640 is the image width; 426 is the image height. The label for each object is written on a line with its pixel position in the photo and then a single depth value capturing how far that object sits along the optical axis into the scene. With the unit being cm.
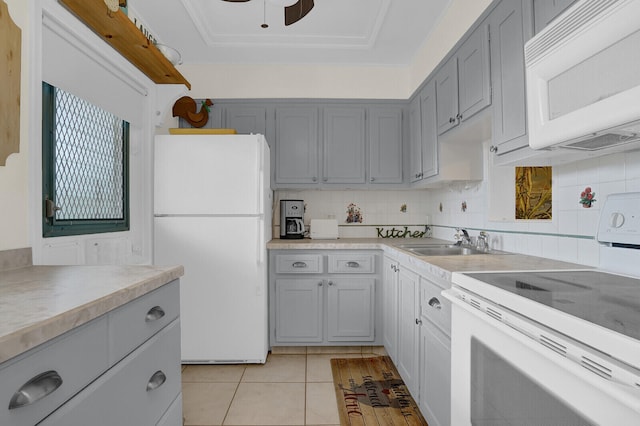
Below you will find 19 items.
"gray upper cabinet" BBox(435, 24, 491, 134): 182
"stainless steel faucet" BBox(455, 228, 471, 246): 245
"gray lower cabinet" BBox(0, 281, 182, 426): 64
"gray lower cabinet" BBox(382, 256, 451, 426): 158
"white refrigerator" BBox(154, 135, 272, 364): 262
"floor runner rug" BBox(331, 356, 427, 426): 200
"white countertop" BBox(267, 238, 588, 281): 148
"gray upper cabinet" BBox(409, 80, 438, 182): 262
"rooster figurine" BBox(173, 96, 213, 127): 318
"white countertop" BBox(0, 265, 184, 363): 64
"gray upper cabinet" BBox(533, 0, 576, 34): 129
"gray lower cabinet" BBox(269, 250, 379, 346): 291
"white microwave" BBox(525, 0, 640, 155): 85
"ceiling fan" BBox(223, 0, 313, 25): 198
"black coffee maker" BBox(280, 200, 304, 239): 330
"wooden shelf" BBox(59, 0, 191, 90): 164
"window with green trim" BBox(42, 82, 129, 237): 167
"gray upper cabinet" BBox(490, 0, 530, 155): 151
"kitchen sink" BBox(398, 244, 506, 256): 245
